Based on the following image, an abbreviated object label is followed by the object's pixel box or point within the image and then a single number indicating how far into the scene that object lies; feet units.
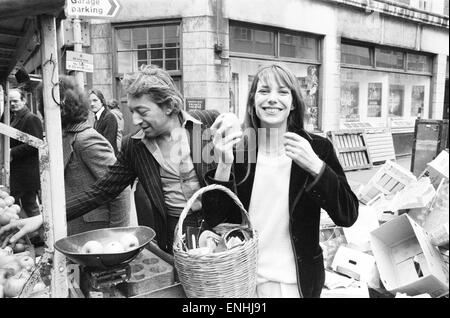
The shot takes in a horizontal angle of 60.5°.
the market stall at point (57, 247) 5.16
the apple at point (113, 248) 5.35
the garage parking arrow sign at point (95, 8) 14.88
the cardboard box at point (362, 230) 10.66
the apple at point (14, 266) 6.55
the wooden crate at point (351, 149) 29.95
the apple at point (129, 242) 5.64
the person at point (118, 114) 21.16
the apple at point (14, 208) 8.58
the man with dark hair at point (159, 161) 6.42
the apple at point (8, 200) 9.04
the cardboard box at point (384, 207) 11.77
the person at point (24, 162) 15.61
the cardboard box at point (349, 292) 7.75
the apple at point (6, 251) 6.84
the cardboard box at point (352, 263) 9.60
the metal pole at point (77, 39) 18.42
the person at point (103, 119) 18.45
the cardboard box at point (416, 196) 9.99
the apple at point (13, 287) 5.98
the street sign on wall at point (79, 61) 17.17
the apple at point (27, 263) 6.71
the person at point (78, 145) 8.76
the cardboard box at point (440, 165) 10.52
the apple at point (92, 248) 5.35
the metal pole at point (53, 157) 5.34
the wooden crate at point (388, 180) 12.87
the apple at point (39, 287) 5.52
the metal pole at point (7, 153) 12.95
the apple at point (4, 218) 8.03
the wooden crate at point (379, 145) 32.26
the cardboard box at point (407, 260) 7.08
